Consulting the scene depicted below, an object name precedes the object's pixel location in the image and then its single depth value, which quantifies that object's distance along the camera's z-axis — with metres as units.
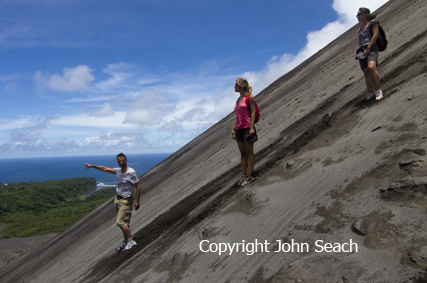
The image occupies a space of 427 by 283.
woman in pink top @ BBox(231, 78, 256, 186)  4.76
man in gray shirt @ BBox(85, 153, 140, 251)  5.18
